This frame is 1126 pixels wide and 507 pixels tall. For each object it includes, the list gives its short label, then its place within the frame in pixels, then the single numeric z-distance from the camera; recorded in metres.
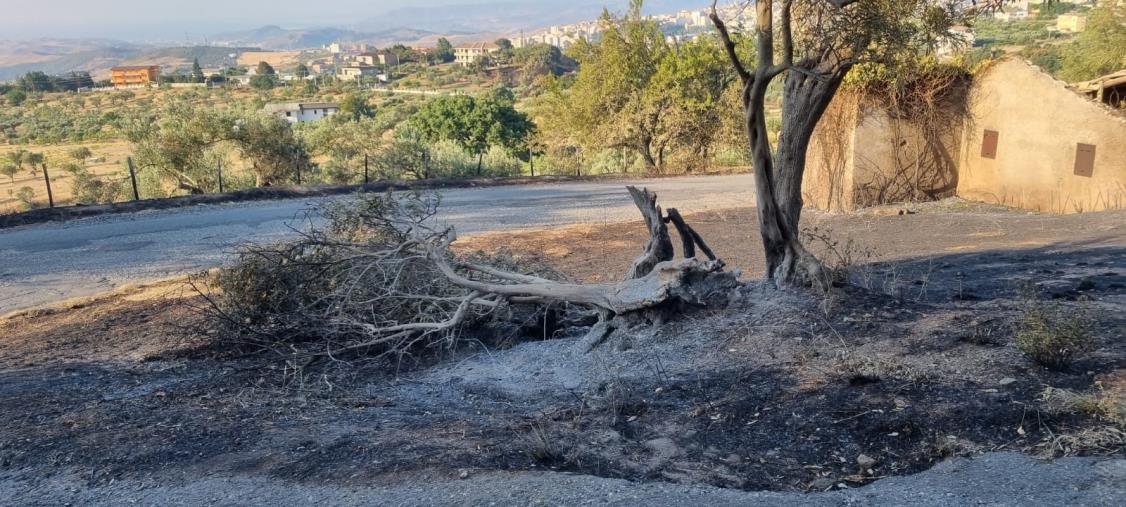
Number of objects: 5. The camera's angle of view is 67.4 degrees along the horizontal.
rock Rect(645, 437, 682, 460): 5.11
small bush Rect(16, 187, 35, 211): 23.52
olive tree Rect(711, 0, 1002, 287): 7.10
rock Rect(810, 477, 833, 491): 4.51
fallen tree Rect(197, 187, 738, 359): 7.79
